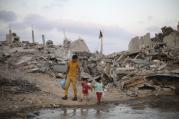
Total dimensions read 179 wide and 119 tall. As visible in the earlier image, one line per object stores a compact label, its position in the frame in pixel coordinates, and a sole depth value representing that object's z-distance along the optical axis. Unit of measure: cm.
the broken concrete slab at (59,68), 1870
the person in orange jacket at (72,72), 1227
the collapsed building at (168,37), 2820
